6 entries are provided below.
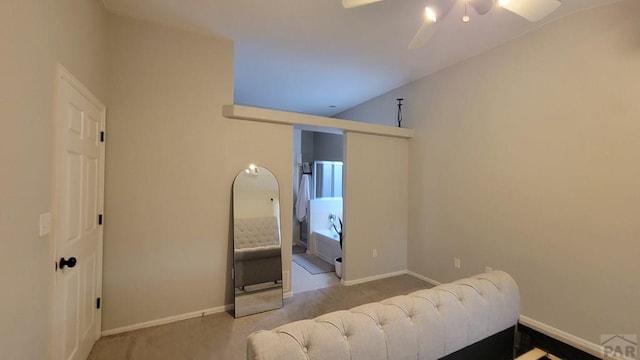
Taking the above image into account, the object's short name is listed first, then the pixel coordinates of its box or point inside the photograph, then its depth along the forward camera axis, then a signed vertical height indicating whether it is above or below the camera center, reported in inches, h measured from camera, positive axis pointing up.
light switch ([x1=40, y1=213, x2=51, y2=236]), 56.7 -8.9
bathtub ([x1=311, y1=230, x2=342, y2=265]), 187.4 -43.6
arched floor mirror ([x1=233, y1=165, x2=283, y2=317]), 119.0 -26.4
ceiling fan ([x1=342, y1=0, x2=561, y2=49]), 63.2 +41.0
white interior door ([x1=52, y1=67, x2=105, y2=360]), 64.5 -9.7
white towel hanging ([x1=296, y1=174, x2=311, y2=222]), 228.8 -11.8
